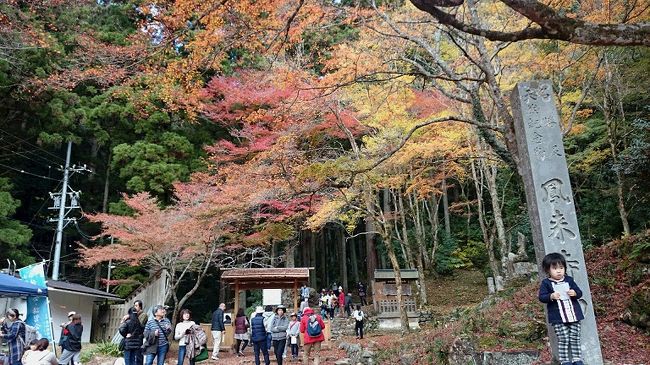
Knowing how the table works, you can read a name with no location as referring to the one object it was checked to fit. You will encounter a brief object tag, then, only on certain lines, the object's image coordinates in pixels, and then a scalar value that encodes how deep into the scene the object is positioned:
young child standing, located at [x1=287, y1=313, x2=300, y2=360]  9.48
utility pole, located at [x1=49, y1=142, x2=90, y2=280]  15.41
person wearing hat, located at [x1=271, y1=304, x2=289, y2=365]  8.45
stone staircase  16.19
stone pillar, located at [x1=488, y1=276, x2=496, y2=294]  18.01
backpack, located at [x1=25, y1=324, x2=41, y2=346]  7.70
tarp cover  8.55
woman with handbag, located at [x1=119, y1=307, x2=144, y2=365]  7.09
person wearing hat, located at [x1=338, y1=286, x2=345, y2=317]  18.42
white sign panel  16.36
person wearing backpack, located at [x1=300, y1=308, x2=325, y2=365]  8.60
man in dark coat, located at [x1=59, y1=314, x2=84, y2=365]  7.67
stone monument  4.88
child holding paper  3.74
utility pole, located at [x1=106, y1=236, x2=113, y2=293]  16.03
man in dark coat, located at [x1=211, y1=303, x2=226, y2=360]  11.66
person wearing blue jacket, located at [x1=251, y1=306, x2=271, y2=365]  8.70
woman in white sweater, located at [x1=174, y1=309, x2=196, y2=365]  7.43
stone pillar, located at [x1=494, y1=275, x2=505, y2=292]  13.05
